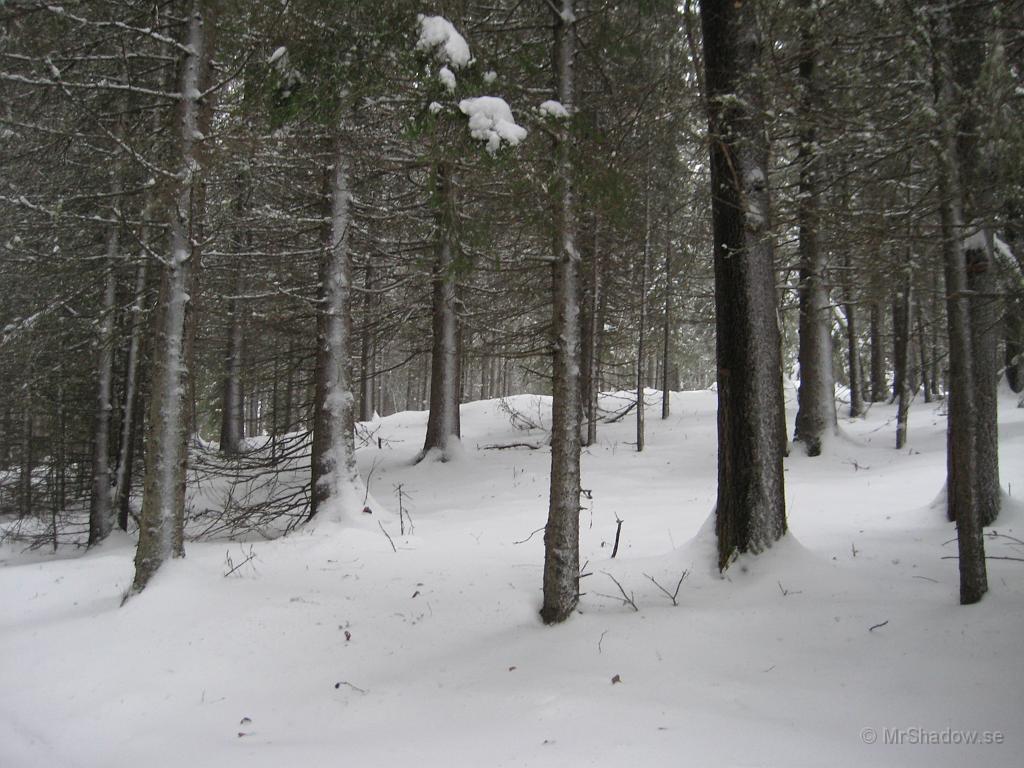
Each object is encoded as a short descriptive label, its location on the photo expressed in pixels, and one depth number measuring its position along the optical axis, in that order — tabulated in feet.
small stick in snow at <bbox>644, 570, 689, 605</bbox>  17.01
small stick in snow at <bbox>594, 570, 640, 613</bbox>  16.92
